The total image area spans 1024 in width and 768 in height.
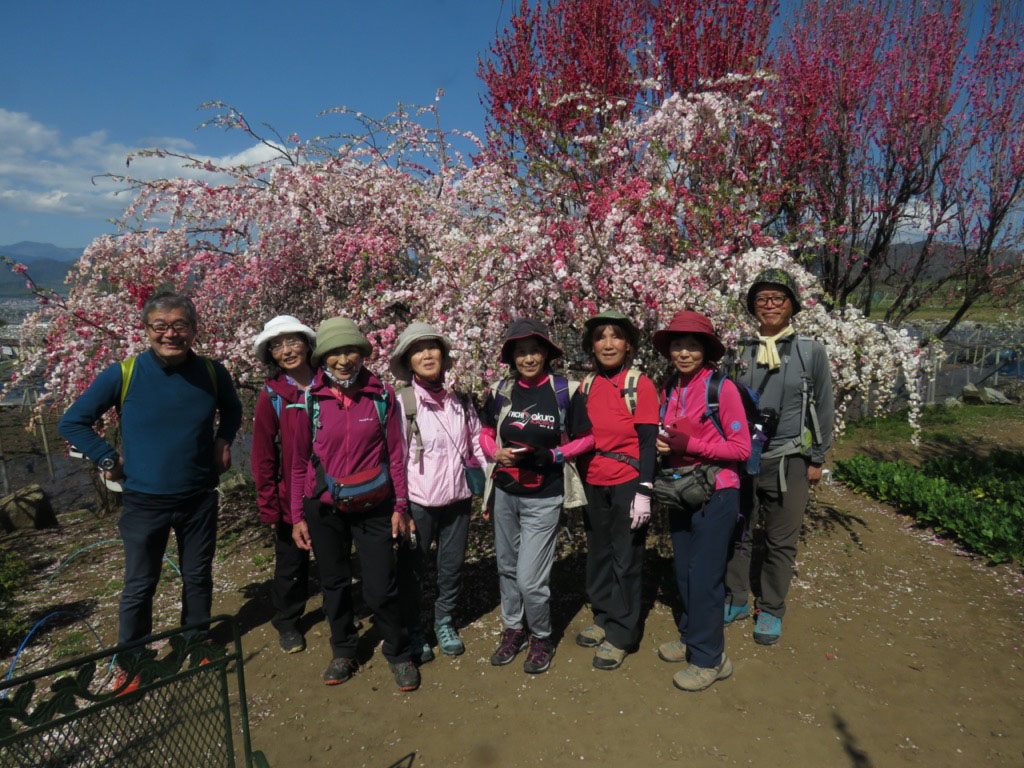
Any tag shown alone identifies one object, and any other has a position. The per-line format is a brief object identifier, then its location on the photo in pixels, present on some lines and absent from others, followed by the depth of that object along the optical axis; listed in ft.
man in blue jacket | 10.03
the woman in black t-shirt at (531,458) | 10.73
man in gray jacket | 11.47
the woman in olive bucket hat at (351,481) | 10.14
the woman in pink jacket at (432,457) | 10.90
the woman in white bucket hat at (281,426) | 11.23
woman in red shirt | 10.47
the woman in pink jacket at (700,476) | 9.96
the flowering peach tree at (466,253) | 14.55
